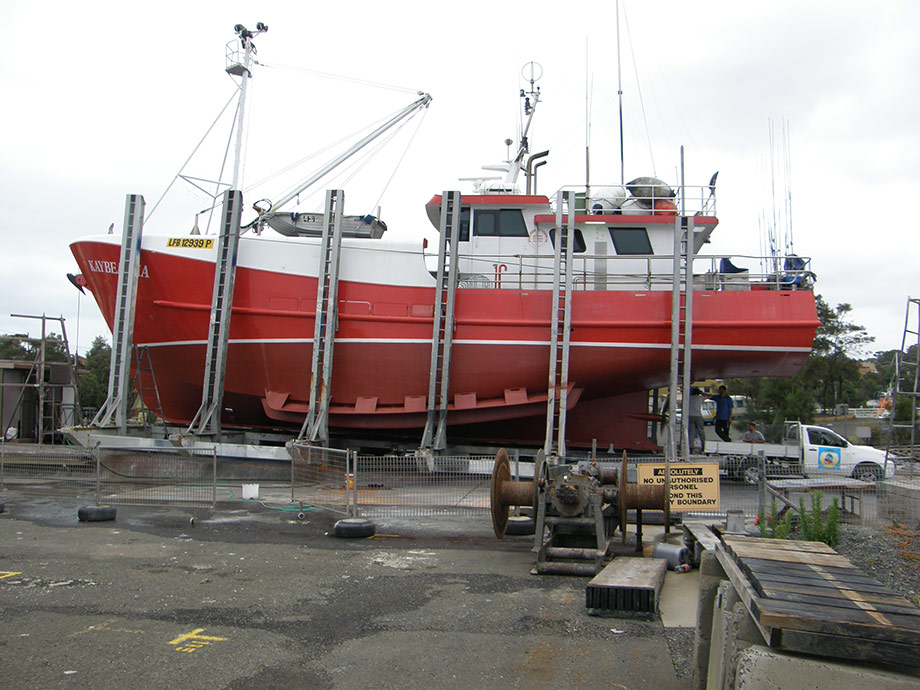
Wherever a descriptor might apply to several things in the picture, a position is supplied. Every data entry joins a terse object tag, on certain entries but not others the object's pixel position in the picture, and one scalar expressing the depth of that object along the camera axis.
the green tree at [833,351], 31.33
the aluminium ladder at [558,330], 13.52
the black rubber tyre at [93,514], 8.71
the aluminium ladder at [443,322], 14.05
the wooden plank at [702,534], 6.13
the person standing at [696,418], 14.66
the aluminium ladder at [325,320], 14.08
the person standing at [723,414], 15.79
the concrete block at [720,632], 2.81
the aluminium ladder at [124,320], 14.07
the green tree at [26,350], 21.87
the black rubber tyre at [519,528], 8.35
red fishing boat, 14.29
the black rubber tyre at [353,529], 7.99
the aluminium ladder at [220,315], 14.19
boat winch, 6.58
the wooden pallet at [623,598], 5.09
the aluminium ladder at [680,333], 13.33
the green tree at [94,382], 37.25
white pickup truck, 14.21
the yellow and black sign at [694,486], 7.28
